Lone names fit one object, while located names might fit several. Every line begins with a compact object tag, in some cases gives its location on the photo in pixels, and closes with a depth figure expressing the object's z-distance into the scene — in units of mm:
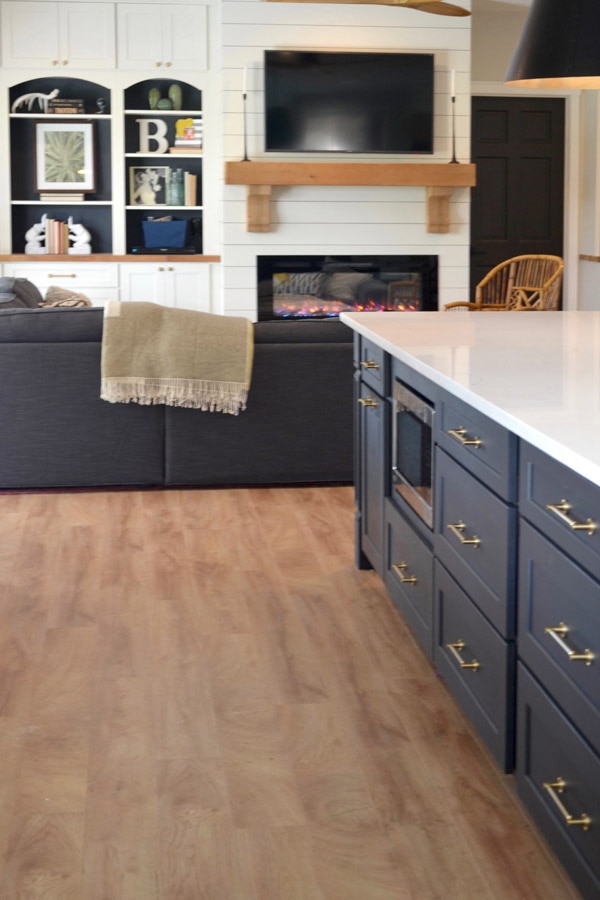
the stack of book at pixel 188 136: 8648
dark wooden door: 9227
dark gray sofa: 4930
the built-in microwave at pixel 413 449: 2914
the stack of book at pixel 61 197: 8672
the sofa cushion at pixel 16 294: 5137
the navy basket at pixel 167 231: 8672
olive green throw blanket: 4891
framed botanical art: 8625
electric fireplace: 8328
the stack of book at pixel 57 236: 8625
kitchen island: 1827
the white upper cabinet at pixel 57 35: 8258
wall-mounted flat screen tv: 8000
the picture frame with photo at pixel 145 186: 8781
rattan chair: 6551
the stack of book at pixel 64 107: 8547
